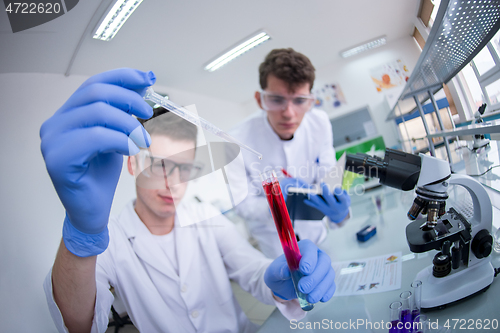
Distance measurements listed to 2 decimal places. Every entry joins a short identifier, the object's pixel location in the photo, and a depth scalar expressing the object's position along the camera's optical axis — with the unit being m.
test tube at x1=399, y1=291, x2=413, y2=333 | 0.50
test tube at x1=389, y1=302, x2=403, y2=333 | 0.50
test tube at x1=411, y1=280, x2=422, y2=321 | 0.52
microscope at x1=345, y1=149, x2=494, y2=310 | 0.49
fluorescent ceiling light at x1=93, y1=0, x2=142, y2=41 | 0.61
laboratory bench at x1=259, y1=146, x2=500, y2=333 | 0.49
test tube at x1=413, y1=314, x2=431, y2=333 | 0.48
